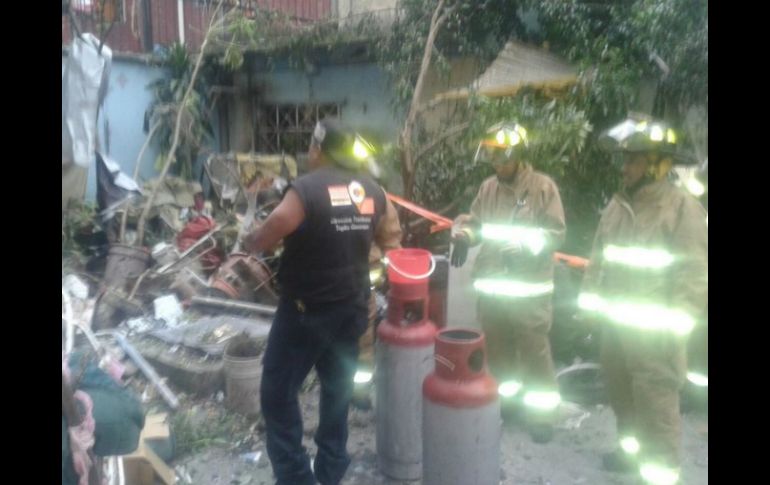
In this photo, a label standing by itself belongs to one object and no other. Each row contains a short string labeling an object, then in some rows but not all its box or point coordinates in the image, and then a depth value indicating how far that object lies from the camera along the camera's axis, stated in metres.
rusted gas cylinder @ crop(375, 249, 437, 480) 3.76
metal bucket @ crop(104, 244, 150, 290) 6.63
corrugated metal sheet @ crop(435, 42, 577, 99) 6.52
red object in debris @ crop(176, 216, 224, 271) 7.07
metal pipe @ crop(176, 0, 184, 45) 10.48
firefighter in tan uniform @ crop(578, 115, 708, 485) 3.18
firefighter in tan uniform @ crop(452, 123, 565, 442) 4.04
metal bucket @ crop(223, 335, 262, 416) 4.50
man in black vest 3.20
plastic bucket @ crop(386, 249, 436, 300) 3.78
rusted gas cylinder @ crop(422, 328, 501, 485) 3.24
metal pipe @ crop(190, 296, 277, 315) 5.67
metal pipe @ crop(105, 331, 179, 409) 4.59
